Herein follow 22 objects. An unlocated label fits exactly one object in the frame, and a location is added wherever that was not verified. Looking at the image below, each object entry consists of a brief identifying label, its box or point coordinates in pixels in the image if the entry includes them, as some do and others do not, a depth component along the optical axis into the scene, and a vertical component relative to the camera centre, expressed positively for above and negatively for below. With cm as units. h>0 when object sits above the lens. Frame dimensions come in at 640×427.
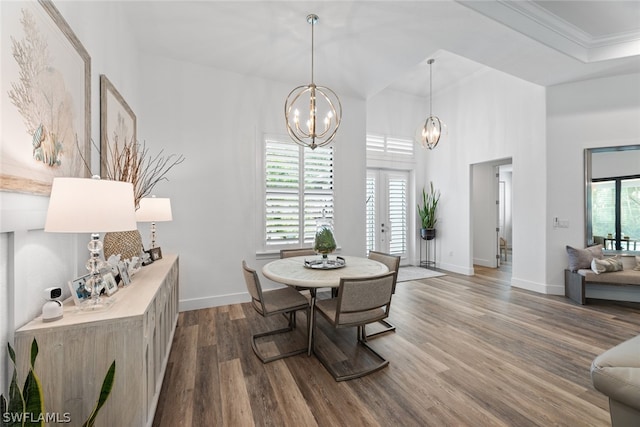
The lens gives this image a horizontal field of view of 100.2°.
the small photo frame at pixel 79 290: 133 -39
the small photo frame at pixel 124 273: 175 -39
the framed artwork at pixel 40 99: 110 +57
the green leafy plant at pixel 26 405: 94 -69
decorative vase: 196 -23
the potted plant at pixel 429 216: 592 -6
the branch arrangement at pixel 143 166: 235 +55
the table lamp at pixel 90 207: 114 +3
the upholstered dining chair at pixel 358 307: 204 -75
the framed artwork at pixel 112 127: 205 +77
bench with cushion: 351 -86
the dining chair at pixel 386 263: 286 -57
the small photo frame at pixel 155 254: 255 -39
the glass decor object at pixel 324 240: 262 -26
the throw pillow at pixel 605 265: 357 -71
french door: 587 +3
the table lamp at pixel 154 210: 257 +4
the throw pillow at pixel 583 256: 378 -62
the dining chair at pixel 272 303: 230 -83
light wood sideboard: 115 -65
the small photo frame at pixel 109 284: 148 -40
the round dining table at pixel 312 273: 220 -54
